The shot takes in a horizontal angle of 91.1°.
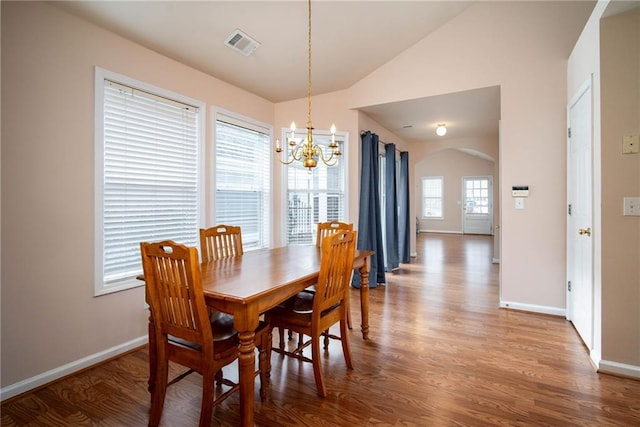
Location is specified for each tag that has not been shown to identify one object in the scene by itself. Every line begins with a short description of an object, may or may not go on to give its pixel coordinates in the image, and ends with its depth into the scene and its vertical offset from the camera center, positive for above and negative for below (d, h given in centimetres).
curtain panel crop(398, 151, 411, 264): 602 +4
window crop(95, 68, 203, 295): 242 +35
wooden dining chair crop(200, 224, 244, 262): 247 -25
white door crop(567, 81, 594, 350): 246 -2
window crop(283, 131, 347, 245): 429 +23
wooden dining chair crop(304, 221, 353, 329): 312 -15
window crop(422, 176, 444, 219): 1171 +65
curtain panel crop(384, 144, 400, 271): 525 +8
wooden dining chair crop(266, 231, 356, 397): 191 -63
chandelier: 240 +49
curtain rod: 436 +121
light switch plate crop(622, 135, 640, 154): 206 +47
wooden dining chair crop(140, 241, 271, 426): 148 -56
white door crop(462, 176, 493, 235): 1076 +33
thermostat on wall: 330 +25
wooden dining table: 152 -39
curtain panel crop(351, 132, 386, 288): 432 +1
